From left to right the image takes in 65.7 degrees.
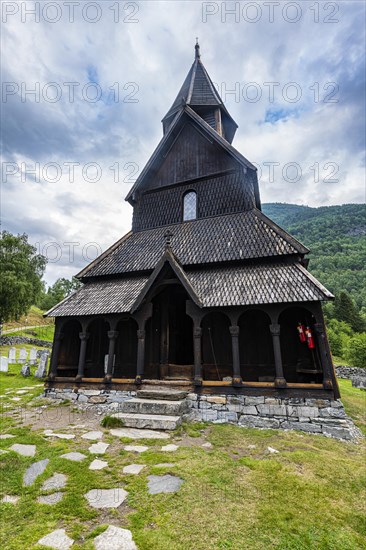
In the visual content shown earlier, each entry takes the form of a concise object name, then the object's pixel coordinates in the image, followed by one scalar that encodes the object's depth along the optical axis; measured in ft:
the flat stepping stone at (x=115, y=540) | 8.72
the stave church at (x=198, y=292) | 28.66
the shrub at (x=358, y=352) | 81.20
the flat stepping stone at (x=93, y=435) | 19.56
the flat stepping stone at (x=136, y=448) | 17.29
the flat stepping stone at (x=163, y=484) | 12.41
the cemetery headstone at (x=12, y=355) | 59.52
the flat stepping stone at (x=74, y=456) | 15.62
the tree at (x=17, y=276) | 91.87
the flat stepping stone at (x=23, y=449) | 16.40
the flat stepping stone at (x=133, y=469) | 14.20
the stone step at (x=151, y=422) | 21.89
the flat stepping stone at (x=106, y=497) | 11.14
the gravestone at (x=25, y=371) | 48.52
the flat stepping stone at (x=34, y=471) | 13.07
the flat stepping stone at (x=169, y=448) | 17.47
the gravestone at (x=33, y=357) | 57.57
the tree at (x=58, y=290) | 165.07
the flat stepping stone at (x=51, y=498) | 11.21
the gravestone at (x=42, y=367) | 47.27
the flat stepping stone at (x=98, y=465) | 14.63
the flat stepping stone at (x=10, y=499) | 11.28
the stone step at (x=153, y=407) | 24.36
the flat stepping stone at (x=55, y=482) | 12.46
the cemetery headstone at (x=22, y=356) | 60.72
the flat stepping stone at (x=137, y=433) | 20.06
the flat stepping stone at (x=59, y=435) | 19.71
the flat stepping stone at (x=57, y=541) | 8.68
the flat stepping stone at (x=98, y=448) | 16.82
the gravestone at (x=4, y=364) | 49.93
